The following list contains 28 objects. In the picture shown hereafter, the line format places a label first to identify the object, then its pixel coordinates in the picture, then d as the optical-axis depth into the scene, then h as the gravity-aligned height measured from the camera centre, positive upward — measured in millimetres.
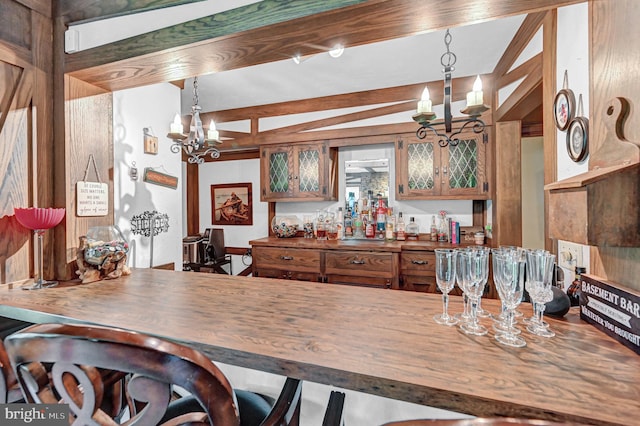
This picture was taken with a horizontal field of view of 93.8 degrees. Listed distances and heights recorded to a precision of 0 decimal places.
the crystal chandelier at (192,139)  2213 +619
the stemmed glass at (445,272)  988 -191
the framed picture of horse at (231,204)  4328 +165
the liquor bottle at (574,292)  1184 -313
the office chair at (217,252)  4090 -515
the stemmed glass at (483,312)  983 -342
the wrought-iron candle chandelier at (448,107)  1781 +674
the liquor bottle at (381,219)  3428 -55
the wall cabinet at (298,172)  3504 +517
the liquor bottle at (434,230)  3252 -170
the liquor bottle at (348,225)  3543 -121
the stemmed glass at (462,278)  954 -205
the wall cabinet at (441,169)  2945 +473
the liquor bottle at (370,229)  3406 -162
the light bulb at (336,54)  2308 +1270
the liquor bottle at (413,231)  3351 -184
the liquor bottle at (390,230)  3340 -172
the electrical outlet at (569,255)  1413 -206
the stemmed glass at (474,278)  931 -199
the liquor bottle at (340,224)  3545 -109
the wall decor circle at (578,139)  1247 +330
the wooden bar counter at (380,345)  606 -354
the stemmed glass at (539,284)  887 -212
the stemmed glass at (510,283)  869 -206
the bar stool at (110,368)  524 -285
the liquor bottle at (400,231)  3336 -183
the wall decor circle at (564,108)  1380 +513
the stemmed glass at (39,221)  1392 -24
